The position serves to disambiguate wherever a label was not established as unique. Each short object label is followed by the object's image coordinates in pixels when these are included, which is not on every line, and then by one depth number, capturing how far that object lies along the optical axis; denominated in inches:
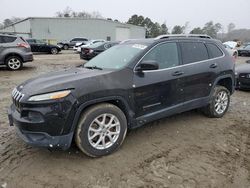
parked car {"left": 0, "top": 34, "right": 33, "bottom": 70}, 331.0
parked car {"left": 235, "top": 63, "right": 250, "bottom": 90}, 234.0
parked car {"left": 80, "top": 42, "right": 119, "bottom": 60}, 446.3
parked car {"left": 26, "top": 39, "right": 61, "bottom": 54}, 710.0
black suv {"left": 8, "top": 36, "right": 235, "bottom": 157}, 93.5
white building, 1288.7
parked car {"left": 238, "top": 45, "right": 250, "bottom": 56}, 681.8
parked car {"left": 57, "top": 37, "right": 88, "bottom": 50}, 991.0
